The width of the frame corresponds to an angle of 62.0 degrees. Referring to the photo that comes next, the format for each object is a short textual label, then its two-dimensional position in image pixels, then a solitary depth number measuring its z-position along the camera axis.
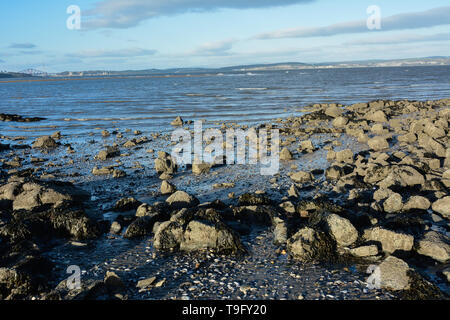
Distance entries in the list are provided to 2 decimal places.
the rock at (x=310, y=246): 10.37
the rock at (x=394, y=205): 12.92
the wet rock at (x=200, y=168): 19.53
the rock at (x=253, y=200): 14.06
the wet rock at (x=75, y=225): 12.35
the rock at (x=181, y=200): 14.07
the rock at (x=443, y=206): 12.59
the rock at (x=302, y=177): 17.27
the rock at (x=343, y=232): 10.85
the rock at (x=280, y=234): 11.33
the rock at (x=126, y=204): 14.47
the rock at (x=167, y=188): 16.23
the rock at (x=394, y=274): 8.75
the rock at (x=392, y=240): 10.38
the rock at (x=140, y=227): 12.21
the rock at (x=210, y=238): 10.94
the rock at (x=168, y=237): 11.30
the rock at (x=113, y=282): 9.13
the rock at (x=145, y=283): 9.29
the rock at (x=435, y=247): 9.98
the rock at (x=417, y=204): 12.96
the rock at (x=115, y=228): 12.62
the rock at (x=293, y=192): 15.10
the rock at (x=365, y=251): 10.31
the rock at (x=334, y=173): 17.34
